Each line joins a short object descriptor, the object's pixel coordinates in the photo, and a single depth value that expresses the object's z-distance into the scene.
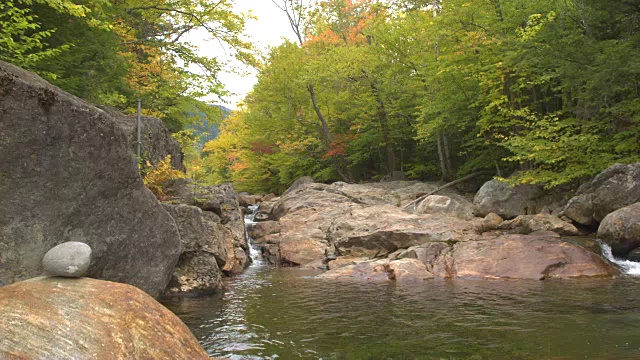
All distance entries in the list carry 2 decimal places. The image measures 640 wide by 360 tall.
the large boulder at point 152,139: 11.07
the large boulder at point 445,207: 16.23
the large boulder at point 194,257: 9.20
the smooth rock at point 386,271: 10.45
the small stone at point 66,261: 4.29
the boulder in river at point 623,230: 10.77
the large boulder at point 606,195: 12.33
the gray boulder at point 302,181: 26.76
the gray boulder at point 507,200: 15.99
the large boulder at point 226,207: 11.64
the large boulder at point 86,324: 3.33
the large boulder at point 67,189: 5.46
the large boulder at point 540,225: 12.84
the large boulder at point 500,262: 10.05
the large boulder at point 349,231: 13.29
